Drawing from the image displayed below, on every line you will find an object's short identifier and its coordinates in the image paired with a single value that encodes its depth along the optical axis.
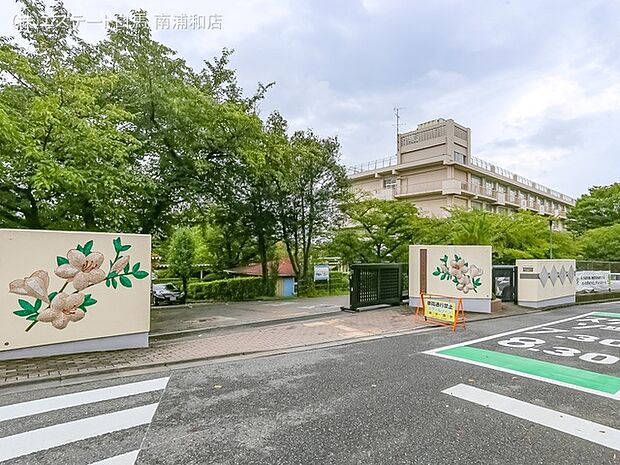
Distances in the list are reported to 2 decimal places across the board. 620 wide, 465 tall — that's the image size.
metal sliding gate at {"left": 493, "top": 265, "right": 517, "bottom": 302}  13.43
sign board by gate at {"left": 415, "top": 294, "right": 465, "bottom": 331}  8.98
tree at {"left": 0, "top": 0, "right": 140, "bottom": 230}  6.98
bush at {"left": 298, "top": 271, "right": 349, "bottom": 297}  20.85
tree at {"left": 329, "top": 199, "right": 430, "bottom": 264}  18.17
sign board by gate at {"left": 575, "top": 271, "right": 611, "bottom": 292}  15.96
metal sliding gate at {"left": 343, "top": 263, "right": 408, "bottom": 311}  11.64
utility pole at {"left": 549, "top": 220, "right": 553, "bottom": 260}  16.61
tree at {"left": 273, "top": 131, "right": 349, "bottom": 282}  18.48
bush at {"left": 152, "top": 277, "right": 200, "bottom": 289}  28.73
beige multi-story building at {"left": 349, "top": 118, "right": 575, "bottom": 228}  30.14
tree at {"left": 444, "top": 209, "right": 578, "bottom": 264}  13.79
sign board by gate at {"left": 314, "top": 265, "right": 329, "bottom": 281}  21.53
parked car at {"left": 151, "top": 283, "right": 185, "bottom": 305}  20.17
